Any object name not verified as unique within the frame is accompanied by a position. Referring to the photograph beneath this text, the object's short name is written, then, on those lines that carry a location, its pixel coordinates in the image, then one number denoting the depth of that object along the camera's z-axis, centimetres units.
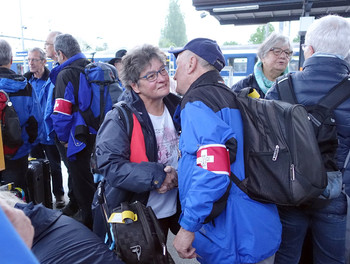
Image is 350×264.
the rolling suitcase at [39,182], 364
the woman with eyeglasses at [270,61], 297
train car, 1437
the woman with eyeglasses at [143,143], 178
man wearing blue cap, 135
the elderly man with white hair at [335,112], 168
